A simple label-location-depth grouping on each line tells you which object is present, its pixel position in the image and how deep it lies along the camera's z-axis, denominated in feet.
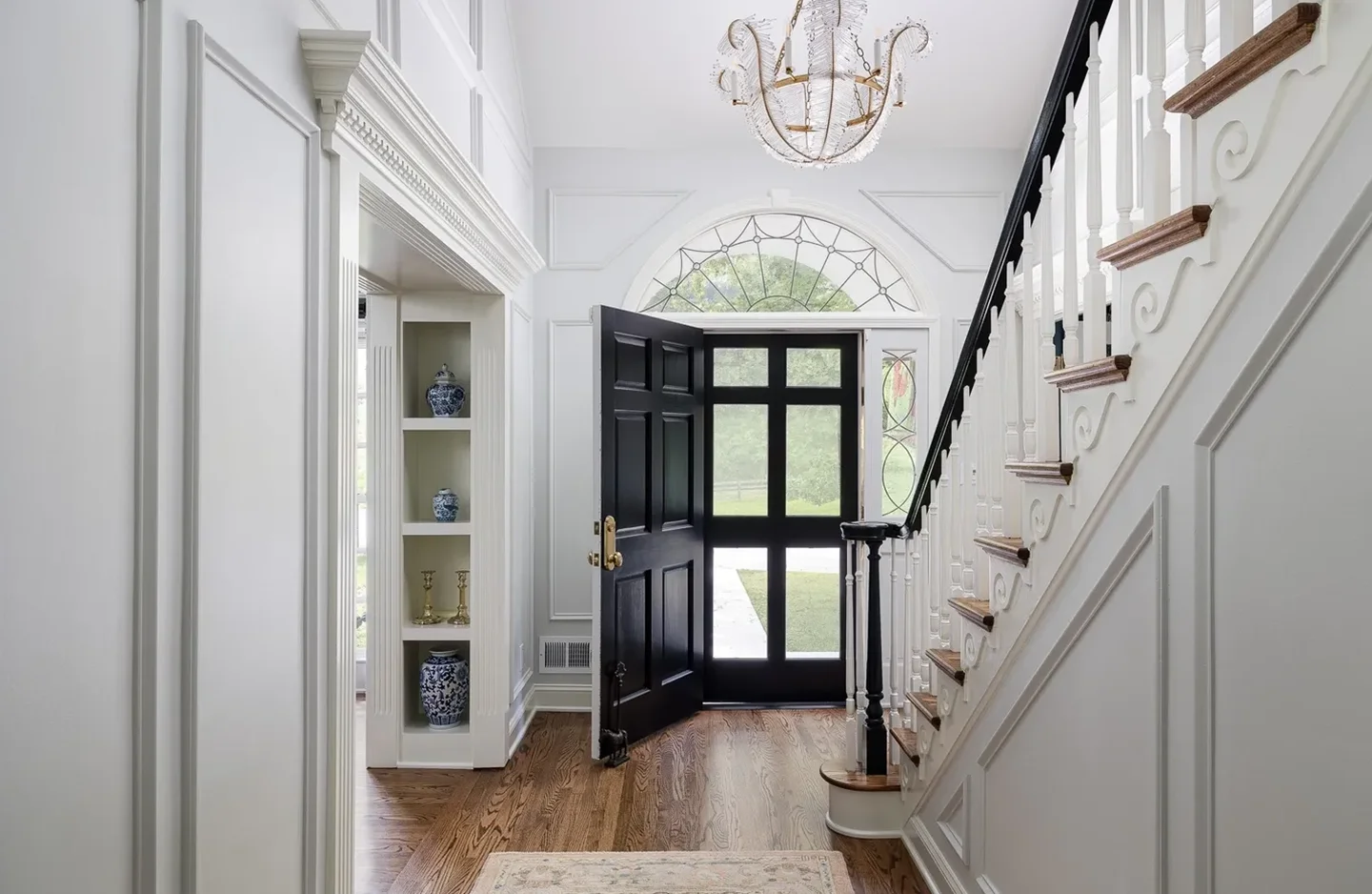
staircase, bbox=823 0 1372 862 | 3.73
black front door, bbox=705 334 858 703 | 15.14
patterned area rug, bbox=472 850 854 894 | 8.66
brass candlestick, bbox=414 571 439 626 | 12.50
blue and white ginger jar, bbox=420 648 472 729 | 12.24
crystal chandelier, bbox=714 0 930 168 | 8.61
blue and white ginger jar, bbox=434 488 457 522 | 12.39
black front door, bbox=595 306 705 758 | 12.41
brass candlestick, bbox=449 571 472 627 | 12.45
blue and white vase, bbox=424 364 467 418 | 12.34
